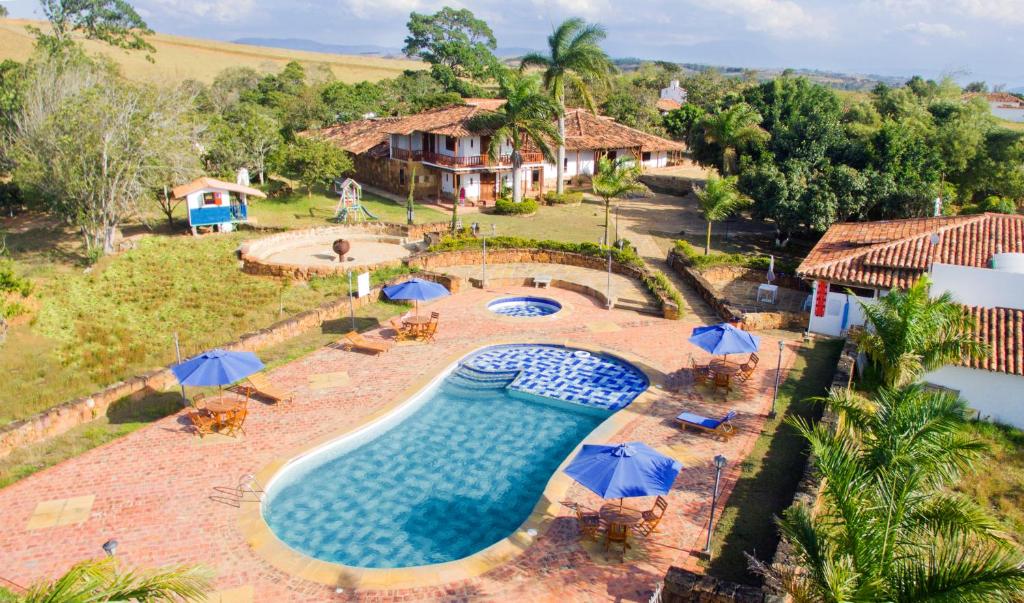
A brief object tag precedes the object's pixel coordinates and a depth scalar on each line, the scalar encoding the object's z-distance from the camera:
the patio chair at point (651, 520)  12.09
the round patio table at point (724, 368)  18.05
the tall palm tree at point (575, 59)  42.75
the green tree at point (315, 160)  41.09
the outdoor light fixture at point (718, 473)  11.27
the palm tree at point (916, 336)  15.05
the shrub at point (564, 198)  45.06
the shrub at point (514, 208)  41.22
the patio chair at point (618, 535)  11.65
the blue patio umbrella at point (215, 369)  15.26
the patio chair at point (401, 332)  21.71
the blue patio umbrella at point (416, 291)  21.41
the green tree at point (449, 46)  85.94
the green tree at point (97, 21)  55.94
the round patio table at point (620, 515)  12.20
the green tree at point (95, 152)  28.84
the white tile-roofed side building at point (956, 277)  17.59
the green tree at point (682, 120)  65.12
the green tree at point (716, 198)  31.56
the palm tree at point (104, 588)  5.95
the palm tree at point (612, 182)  32.12
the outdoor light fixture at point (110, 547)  9.48
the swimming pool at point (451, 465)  12.66
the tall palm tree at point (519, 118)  40.59
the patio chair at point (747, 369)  18.67
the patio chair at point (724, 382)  17.94
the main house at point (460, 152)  43.28
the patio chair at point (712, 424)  15.72
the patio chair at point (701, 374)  18.39
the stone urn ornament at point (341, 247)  29.92
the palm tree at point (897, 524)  7.18
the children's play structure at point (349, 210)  38.50
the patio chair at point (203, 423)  15.50
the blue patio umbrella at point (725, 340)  17.58
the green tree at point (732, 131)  38.53
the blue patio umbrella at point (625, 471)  11.33
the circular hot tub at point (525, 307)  25.31
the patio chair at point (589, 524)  12.01
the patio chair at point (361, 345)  20.48
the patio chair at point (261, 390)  17.09
